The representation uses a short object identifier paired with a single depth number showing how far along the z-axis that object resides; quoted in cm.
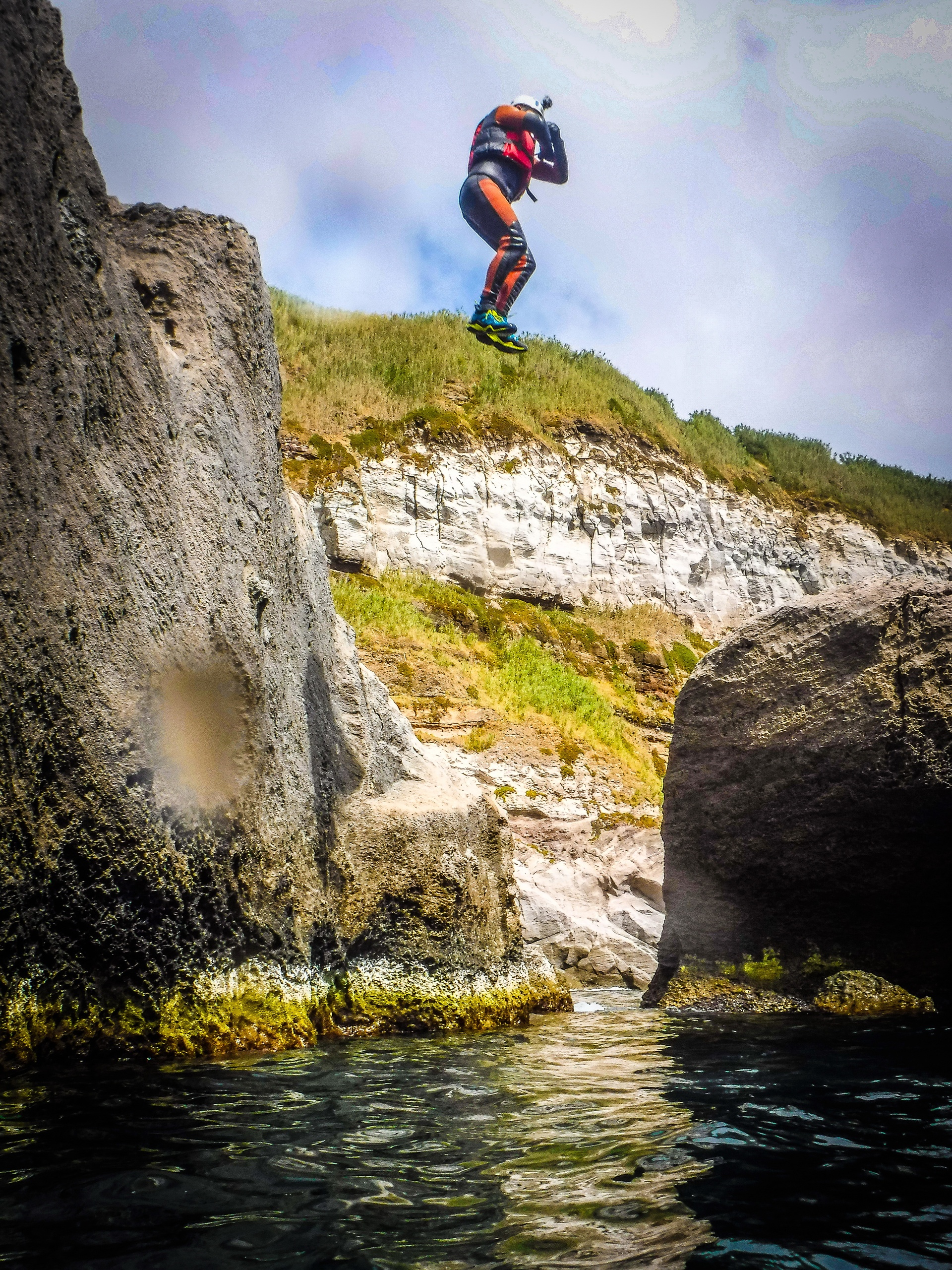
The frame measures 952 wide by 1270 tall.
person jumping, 1414
